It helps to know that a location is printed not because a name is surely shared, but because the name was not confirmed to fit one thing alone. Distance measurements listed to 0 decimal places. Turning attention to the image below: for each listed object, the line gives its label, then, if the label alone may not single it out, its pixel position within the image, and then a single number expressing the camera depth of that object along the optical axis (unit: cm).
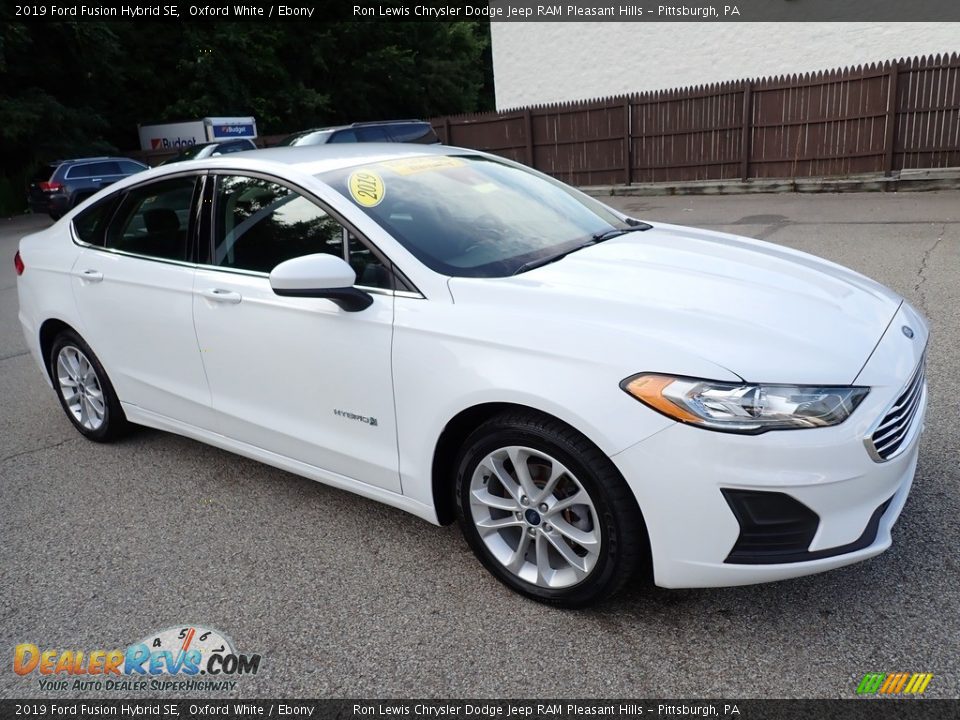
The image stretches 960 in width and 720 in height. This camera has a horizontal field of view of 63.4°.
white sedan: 228
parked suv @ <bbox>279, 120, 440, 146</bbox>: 1398
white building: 1788
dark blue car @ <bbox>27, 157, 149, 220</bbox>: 1961
